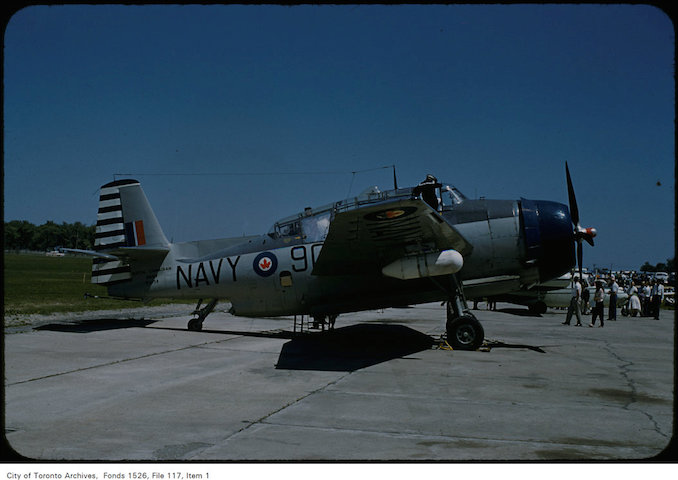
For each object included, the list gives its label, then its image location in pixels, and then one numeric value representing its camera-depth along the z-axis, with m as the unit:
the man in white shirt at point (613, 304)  21.35
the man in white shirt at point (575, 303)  17.57
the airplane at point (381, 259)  9.92
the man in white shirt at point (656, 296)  22.45
